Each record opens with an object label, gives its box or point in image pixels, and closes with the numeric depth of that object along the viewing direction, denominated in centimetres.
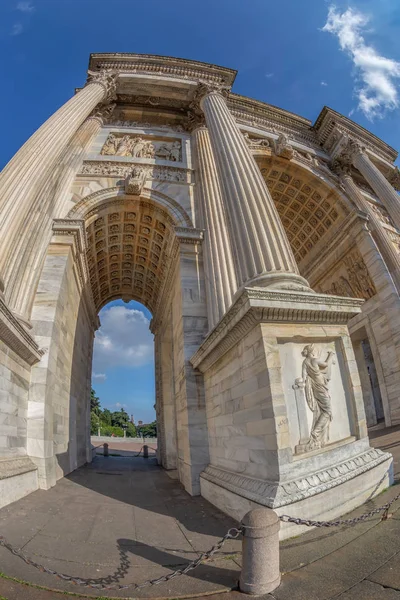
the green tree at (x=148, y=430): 7493
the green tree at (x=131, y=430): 6949
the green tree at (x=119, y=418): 7384
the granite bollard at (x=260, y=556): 263
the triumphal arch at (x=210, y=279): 467
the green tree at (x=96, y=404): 5877
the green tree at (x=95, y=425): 4932
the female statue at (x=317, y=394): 455
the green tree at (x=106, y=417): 6875
